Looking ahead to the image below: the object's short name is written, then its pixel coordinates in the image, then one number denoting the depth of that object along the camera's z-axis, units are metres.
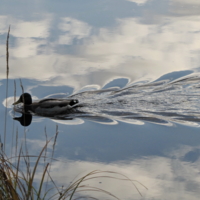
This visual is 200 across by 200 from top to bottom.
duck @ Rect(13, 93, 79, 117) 17.94
